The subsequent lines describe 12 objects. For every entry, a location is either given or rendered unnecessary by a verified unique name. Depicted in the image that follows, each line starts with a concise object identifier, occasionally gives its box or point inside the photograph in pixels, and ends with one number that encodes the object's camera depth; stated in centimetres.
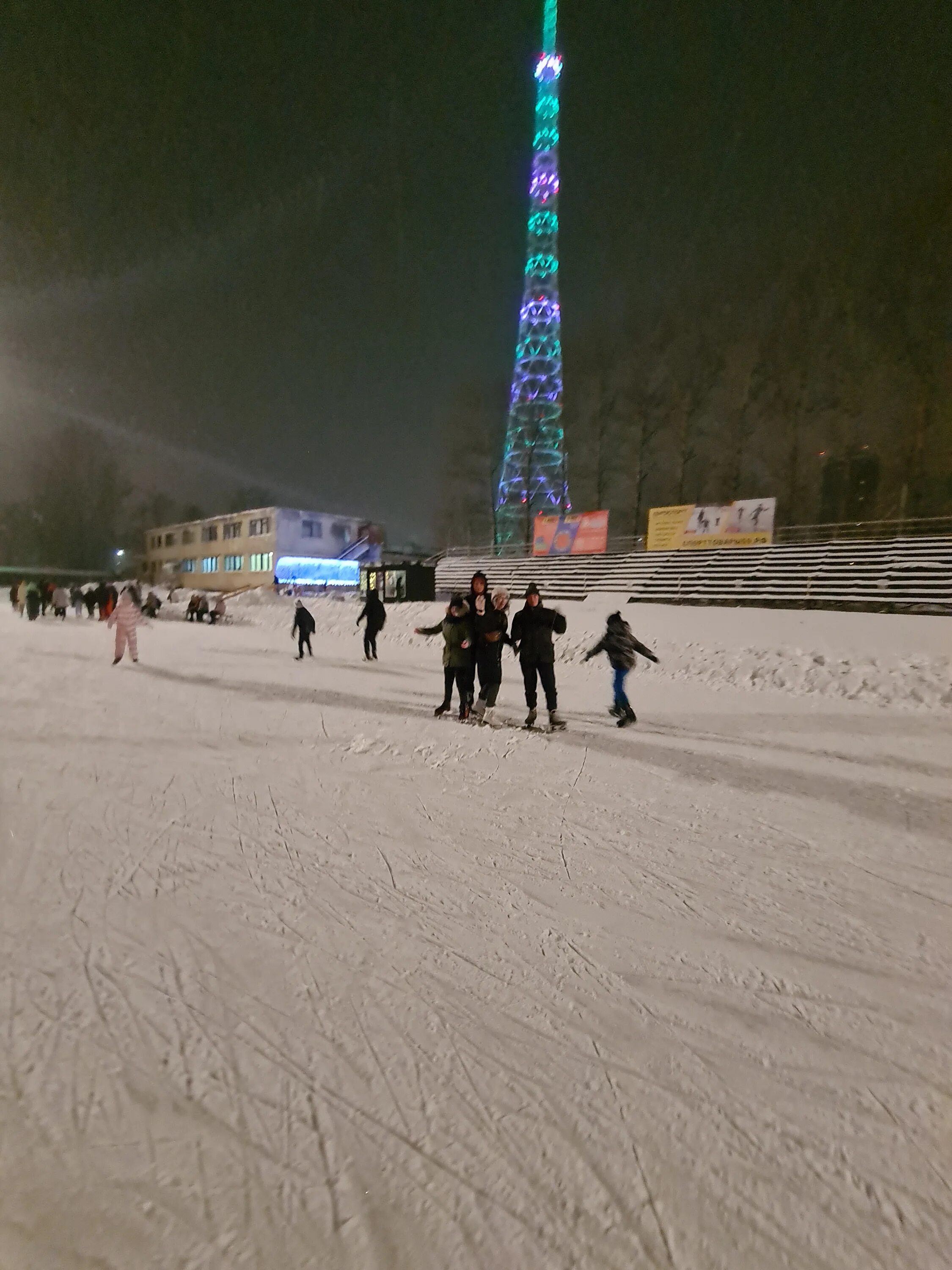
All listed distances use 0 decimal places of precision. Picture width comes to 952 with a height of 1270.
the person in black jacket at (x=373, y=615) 1254
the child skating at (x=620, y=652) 738
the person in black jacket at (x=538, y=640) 698
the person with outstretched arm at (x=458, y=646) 729
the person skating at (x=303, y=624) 1323
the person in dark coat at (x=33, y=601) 2267
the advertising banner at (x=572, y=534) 2722
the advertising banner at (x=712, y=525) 2200
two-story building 4612
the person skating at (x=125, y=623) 1162
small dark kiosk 2548
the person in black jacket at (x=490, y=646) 718
